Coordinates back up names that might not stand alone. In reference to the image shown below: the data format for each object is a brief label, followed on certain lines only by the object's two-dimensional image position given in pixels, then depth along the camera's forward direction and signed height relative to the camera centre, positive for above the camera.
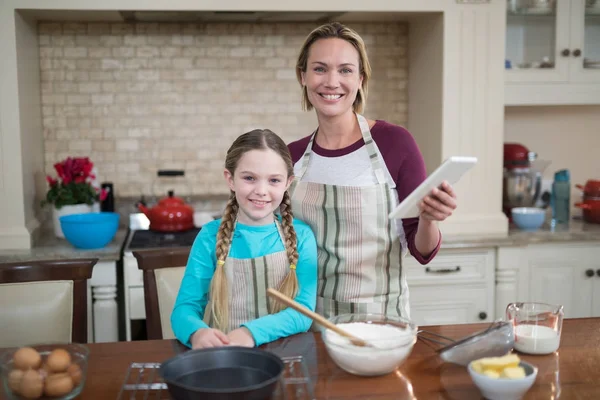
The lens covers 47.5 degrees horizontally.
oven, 3.04 -0.48
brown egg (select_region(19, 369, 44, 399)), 1.30 -0.43
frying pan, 1.27 -0.40
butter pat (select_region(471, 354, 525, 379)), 1.28 -0.41
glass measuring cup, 1.55 -0.41
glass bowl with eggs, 1.30 -0.42
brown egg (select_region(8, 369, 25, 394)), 1.30 -0.42
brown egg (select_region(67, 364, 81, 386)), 1.33 -0.42
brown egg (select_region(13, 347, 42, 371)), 1.32 -0.39
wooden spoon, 1.38 -0.34
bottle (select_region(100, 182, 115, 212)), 3.53 -0.22
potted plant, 3.27 -0.16
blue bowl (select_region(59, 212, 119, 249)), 3.01 -0.31
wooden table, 1.35 -0.47
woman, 1.92 -0.10
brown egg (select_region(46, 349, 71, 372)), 1.32 -0.40
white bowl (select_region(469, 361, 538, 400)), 1.27 -0.44
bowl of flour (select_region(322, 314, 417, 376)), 1.38 -0.40
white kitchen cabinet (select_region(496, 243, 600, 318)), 3.28 -0.60
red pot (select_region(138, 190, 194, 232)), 3.31 -0.28
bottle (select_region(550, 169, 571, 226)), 3.58 -0.24
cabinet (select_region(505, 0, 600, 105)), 3.45 +0.52
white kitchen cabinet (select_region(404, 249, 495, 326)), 3.23 -0.64
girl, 1.72 -0.26
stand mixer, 3.57 -0.14
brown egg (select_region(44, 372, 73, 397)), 1.31 -0.44
